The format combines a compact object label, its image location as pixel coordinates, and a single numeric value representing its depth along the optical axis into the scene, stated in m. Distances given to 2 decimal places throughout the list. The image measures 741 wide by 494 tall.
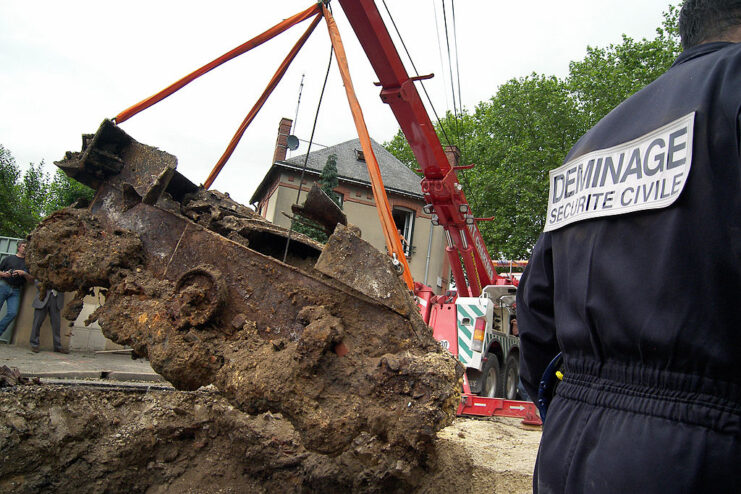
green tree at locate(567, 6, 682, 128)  27.28
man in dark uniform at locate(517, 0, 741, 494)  1.06
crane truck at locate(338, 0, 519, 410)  6.27
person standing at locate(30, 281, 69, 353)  7.82
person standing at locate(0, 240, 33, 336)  7.69
